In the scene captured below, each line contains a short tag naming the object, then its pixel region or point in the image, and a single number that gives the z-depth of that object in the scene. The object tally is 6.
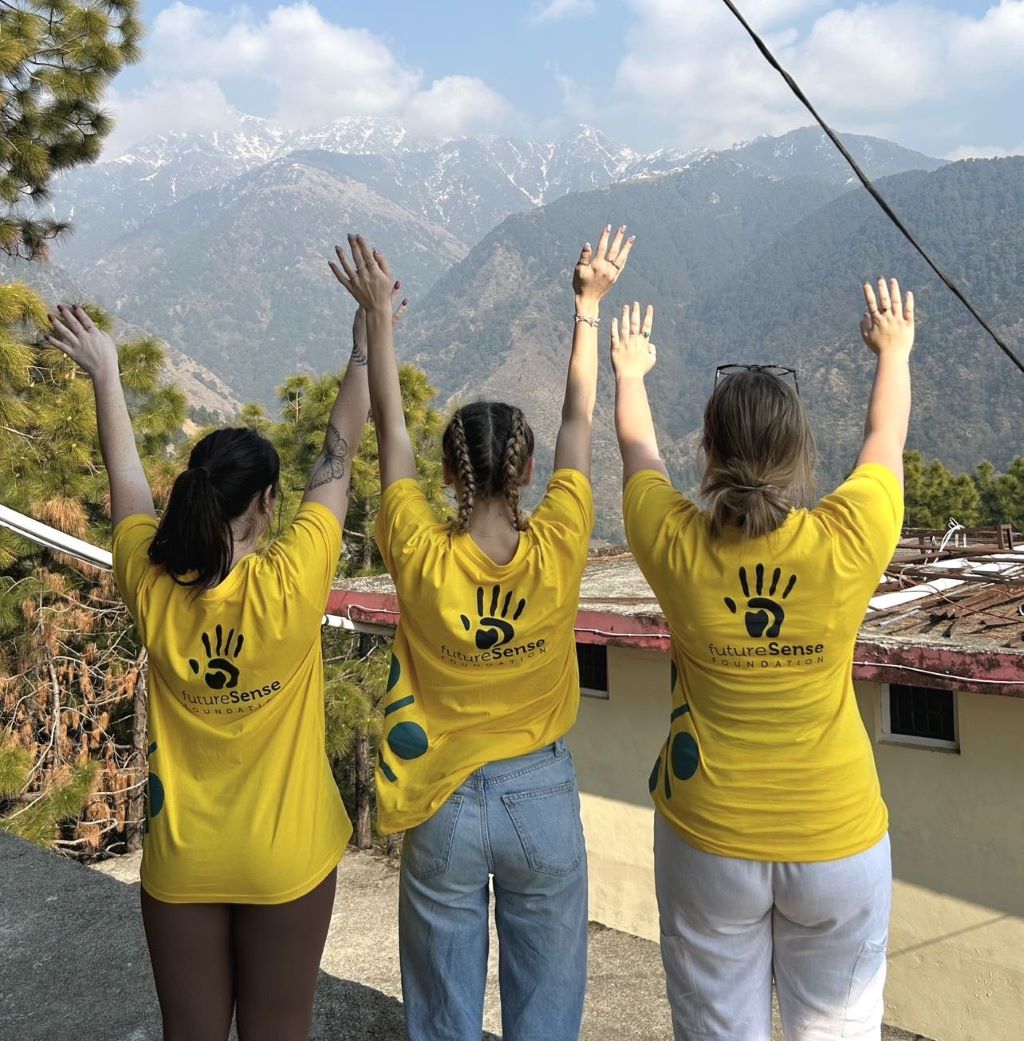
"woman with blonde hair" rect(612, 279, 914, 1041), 1.71
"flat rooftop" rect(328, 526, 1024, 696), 4.83
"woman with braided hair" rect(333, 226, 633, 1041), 1.86
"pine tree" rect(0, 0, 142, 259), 6.60
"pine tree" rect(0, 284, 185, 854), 10.15
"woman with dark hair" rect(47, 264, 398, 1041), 1.78
